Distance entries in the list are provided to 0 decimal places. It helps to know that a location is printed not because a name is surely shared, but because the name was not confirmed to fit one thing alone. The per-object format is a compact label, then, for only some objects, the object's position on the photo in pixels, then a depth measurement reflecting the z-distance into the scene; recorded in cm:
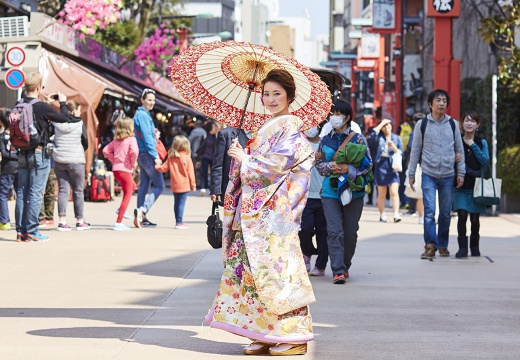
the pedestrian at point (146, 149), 1641
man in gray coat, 1262
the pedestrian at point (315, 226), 1115
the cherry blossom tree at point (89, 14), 2828
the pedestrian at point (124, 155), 1638
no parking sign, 2055
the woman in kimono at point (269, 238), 693
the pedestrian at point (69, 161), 1543
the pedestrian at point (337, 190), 1061
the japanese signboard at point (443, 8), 2416
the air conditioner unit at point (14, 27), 2603
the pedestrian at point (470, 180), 1306
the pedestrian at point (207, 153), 2764
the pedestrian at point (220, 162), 1149
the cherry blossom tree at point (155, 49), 3912
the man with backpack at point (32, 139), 1330
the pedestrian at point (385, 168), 1914
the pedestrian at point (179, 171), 1667
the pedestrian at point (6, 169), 1565
